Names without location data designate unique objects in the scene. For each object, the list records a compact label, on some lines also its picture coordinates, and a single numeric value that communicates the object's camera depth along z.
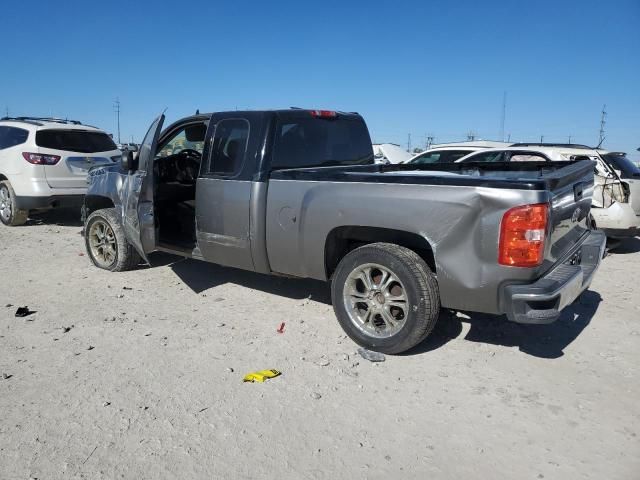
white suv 8.36
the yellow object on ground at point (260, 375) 3.42
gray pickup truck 3.15
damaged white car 7.14
